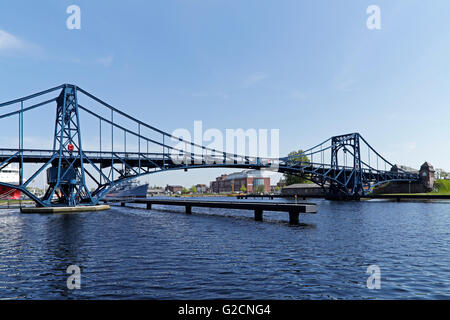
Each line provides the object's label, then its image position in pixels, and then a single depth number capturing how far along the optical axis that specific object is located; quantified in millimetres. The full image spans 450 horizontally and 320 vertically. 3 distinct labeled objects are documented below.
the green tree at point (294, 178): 154438
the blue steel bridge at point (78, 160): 59406
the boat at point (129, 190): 141750
